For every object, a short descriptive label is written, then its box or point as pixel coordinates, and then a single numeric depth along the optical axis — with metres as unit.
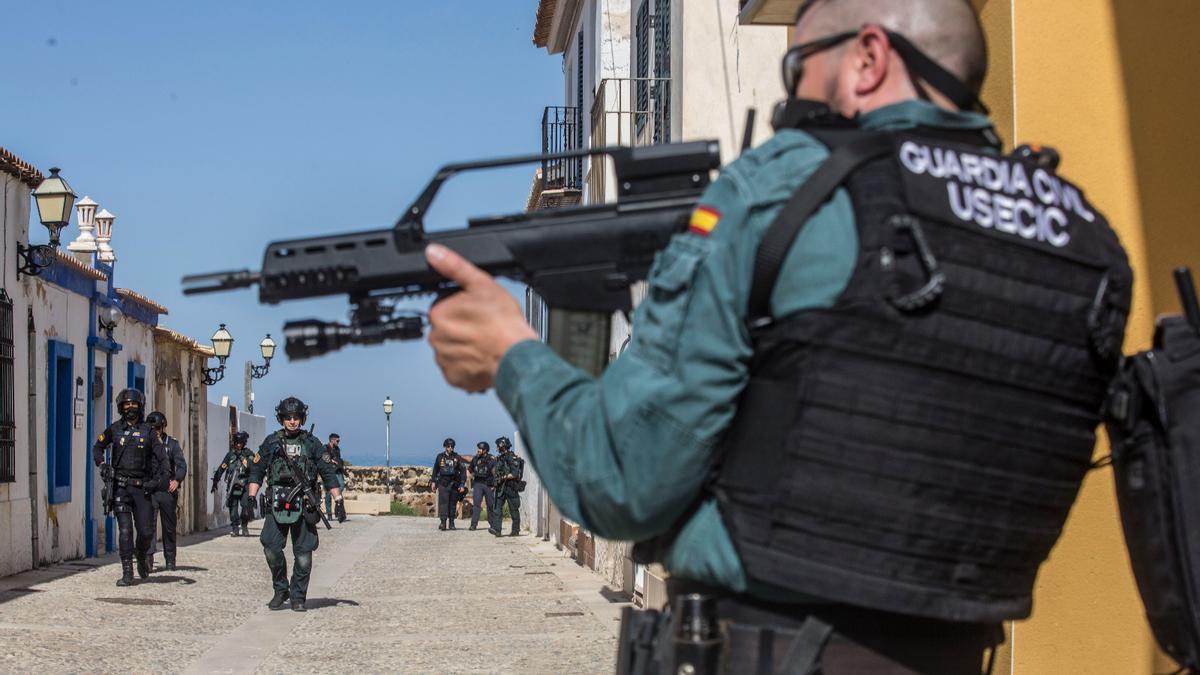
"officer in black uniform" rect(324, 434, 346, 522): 33.15
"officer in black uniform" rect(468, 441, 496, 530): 31.69
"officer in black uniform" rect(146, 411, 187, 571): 18.31
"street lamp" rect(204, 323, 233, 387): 30.34
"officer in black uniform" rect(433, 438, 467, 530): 33.66
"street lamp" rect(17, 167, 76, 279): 17.33
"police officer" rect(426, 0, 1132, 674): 2.08
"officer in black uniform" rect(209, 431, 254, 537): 28.45
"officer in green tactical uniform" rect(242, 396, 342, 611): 14.13
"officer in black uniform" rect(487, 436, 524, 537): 31.33
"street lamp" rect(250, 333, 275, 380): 35.47
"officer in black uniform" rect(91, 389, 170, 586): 17.02
